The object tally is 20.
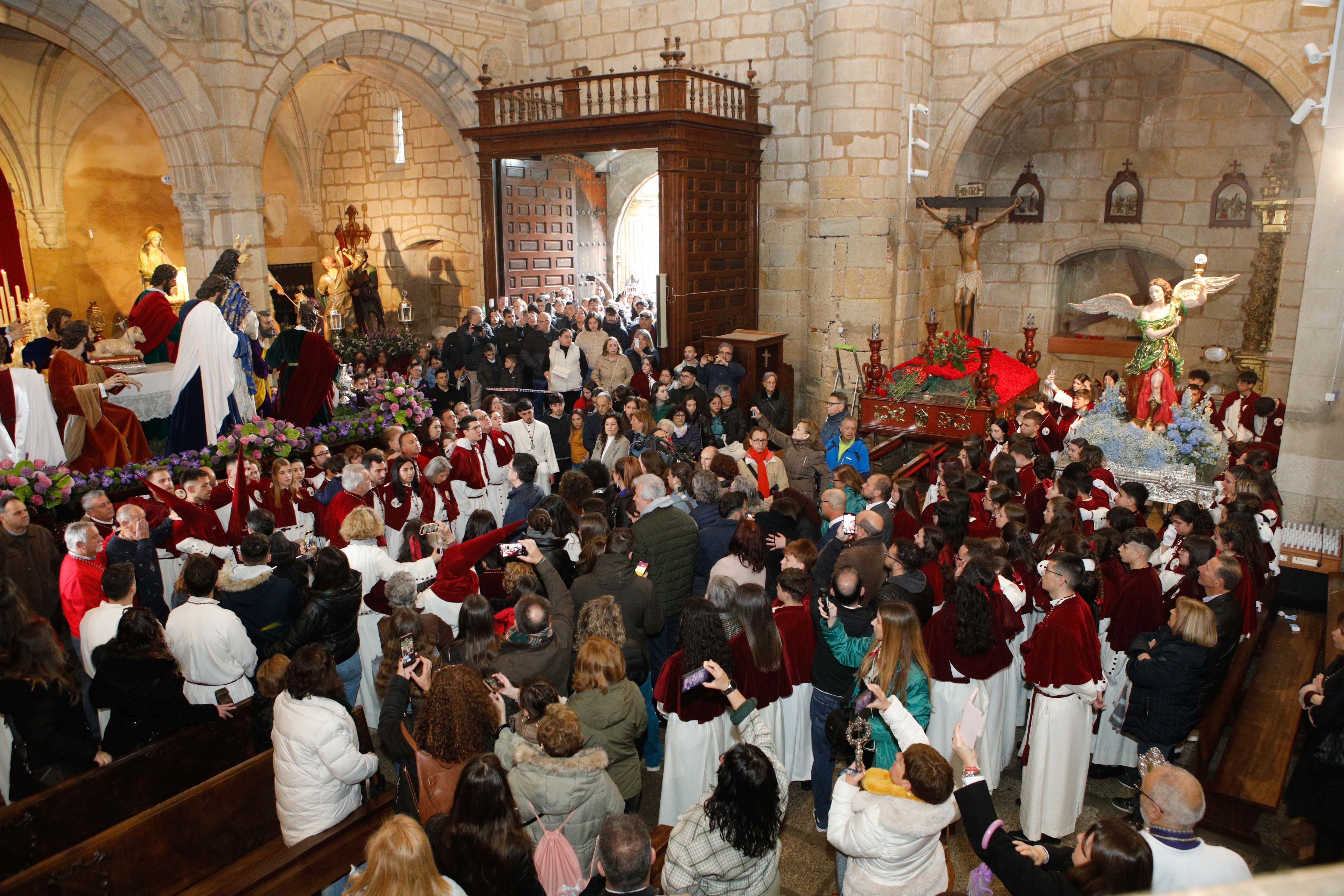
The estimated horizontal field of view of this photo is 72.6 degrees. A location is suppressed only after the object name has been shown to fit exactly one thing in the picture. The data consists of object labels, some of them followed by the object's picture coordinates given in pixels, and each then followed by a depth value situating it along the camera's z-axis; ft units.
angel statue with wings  27.20
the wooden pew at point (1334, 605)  19.43
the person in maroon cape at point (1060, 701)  13.93
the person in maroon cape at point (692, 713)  12.67
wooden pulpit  36.14
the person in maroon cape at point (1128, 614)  15.69
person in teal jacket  12.51
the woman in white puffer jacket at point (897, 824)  9.58
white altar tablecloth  24.70
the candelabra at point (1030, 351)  33.65
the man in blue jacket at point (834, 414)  25.29
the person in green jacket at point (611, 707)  12.15
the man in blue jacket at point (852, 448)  23.93
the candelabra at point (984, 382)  30.99
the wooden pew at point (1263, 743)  14.60
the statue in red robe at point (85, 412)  22.47
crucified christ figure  38.63
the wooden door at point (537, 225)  45.78
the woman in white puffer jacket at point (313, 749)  11.76
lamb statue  26.08
